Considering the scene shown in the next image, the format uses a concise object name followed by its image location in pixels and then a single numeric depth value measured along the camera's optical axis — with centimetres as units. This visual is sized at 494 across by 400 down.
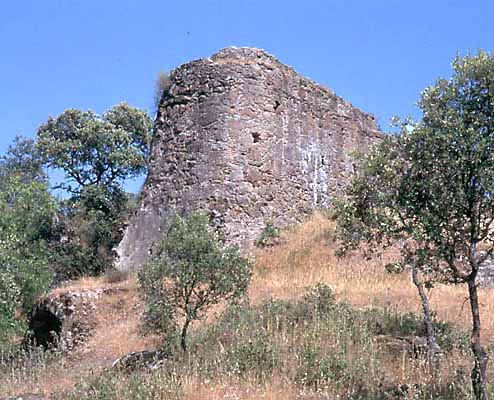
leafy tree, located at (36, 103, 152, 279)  1959
